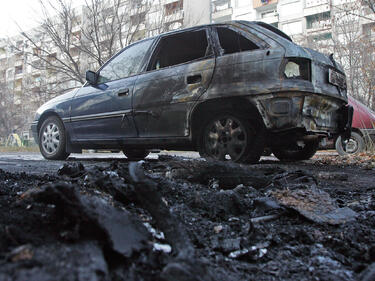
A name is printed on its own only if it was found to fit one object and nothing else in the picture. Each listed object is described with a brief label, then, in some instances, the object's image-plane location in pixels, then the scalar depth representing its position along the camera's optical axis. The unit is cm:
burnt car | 306
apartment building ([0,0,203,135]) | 1402
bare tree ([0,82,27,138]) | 3566
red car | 629
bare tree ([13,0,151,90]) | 1363
